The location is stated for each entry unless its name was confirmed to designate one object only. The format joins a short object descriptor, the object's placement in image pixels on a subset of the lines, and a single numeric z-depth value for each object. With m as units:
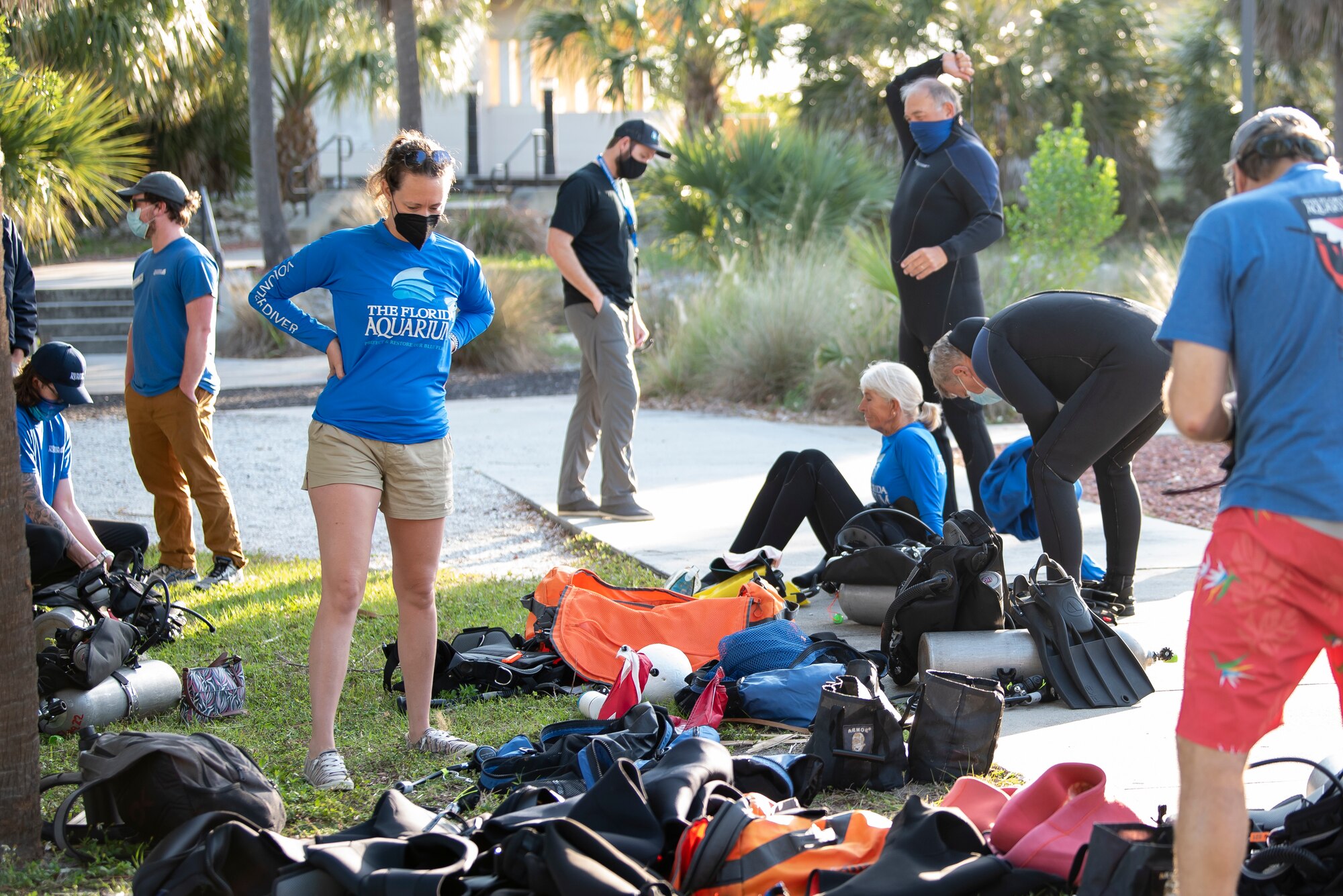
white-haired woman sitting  10.91
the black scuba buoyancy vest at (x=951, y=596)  8.72
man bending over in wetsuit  9.52
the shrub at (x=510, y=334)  30.37
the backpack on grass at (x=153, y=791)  6.26
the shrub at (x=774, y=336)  23.39
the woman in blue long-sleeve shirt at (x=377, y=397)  7.38
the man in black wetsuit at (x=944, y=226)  12.34
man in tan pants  11.68
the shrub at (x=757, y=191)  33.25
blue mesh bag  8.83
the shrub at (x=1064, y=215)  23.30
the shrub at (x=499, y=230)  41.56
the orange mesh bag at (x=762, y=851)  5.60
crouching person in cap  10.01
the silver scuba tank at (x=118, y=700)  8.23
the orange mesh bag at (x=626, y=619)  9.48
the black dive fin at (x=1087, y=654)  8.41
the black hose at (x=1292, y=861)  5.25
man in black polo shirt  13.93
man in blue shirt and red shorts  4.56
